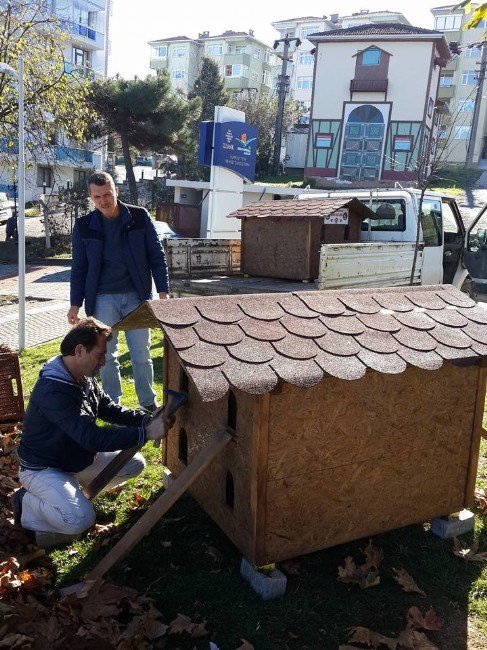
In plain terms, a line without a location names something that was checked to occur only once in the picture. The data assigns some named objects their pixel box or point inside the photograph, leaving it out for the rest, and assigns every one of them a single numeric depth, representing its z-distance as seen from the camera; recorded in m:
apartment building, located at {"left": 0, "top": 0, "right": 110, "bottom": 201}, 35.12
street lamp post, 7.11
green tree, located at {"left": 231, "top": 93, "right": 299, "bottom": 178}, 41.16
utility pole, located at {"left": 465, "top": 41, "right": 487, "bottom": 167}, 41.56
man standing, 4.59
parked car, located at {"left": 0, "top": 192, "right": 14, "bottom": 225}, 24.64
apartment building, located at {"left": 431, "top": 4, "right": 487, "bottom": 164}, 46.28
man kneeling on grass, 2.98
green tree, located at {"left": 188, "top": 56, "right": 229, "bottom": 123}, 42.31
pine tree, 26.31
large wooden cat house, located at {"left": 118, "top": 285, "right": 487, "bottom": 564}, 2.61
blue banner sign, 12.60
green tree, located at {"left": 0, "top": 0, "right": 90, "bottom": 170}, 11.55
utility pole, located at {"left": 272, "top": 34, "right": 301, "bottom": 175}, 40.38
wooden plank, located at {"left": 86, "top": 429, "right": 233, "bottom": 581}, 2.81
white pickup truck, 7.13
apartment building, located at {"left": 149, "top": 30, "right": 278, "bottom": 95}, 62.50
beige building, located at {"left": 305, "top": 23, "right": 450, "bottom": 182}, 36.62
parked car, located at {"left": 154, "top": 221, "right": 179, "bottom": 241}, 17.77
